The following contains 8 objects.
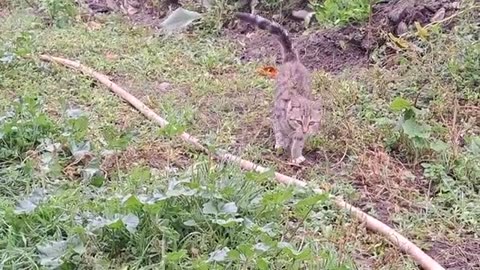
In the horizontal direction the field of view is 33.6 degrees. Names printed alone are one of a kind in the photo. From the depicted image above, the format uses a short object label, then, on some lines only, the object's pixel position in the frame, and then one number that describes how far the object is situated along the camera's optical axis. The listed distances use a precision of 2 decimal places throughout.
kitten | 4.16
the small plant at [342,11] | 5.83
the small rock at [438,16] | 5.54
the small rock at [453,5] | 5.58
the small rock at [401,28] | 5.61
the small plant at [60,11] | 6.81
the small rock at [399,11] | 5.67
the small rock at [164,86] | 5.34
